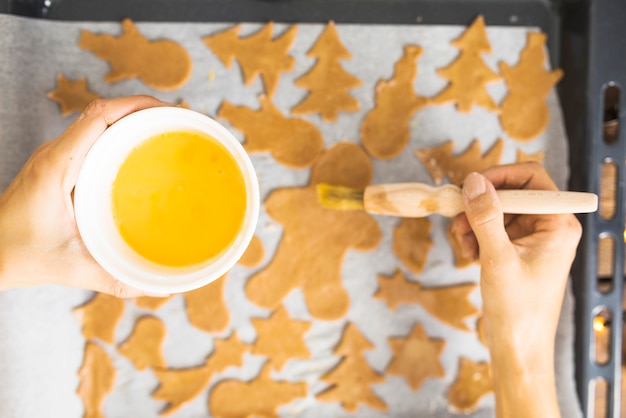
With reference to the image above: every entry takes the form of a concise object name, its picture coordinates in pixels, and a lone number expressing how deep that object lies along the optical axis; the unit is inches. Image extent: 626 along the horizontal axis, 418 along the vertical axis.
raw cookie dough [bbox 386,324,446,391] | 30.0
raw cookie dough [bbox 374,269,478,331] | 29.9
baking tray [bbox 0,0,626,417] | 29.2
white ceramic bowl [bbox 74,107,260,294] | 19.5
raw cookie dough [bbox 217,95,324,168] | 29.1
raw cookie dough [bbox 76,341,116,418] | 28.9
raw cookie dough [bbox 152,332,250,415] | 29.2
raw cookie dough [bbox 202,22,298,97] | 29.1
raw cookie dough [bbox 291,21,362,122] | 29.3
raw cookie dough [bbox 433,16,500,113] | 29.8
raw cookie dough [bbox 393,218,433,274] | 29.9
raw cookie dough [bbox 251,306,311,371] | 29.6
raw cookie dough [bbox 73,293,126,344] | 28.8
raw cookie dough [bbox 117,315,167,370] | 29.0
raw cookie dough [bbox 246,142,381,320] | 29.4
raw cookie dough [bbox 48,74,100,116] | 28.4
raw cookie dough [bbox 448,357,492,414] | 30.4
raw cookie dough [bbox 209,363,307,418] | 29.4
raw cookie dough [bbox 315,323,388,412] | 29.8
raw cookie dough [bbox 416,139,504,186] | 29.9
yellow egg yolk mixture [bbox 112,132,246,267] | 20.3
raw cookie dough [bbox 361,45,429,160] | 29.6
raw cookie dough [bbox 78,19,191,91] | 28.6
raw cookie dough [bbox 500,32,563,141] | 30.0
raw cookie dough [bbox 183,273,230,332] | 29.3
